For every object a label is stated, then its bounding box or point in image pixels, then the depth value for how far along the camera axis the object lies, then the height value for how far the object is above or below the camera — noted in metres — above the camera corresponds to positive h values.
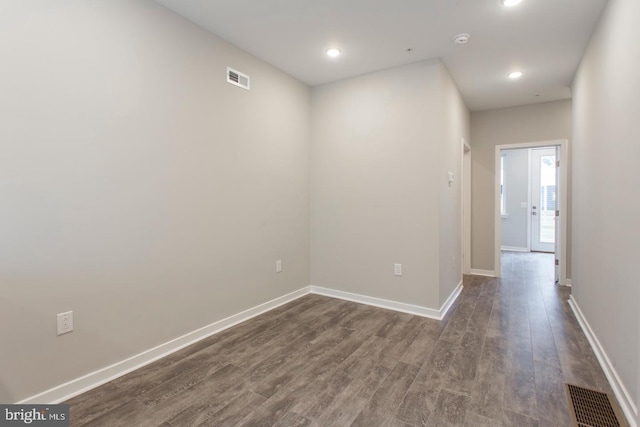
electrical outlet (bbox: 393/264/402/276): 3.56 -0.76
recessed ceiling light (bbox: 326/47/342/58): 3.15 +1.53
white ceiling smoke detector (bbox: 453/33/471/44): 2.83 +1.48
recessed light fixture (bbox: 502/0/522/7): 2.35 +1.48
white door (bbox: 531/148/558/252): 7.35 +0.01
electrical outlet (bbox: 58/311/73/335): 1.91 -0.70
